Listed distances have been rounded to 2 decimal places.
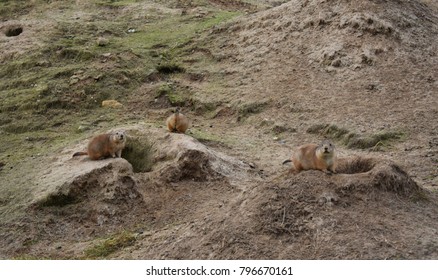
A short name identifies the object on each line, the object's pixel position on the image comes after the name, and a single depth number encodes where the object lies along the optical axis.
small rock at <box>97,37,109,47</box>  17.92
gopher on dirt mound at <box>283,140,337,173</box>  8.71
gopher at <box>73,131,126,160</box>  11.01
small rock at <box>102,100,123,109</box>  15.03
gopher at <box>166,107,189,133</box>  12.32
